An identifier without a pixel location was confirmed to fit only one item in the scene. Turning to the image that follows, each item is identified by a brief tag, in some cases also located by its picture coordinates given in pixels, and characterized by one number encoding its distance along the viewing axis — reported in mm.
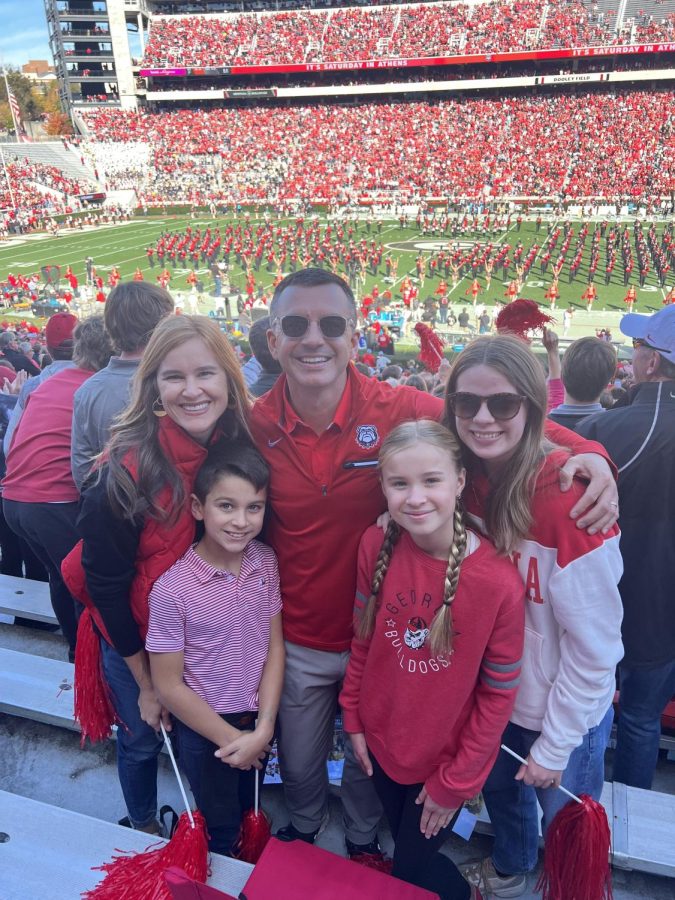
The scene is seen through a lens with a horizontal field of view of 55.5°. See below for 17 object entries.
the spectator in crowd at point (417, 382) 4530
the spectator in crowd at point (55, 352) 3082
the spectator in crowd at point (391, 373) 6871
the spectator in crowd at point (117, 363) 2455
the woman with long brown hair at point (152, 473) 1800
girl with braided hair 1643
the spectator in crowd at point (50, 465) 2754
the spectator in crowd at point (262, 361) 3596
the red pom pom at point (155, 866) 1677
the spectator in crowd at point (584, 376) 2807
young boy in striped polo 1825
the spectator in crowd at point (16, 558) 3764
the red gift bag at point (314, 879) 1566
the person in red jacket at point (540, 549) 1607
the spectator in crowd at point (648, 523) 2096
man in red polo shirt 1901
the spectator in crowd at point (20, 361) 6377
